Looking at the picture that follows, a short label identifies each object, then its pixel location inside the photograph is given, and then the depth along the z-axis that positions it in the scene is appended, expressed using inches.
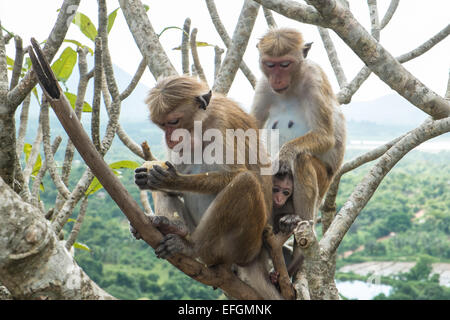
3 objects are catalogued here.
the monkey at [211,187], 122.6
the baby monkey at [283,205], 146.0
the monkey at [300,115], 147.3
